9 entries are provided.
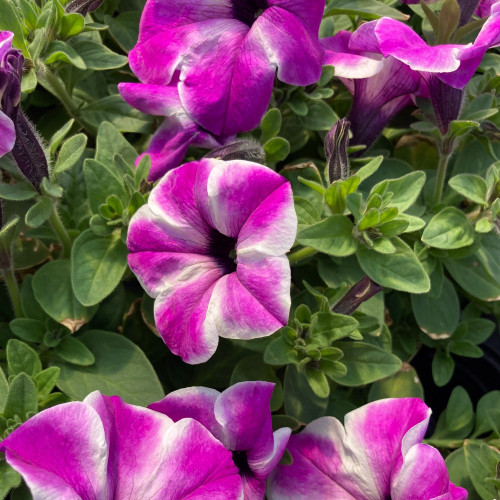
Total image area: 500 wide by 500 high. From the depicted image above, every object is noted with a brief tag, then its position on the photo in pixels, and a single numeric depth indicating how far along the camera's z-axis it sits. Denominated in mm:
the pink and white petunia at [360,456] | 180
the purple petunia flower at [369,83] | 216
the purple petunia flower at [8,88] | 167
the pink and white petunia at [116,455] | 154
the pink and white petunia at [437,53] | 193
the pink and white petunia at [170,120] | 211
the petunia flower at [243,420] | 182
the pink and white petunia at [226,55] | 205
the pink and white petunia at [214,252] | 167
